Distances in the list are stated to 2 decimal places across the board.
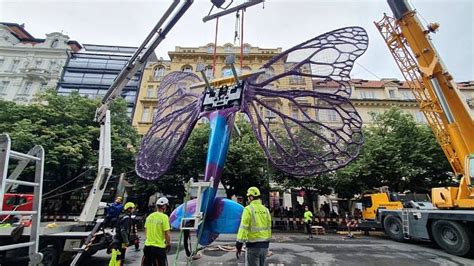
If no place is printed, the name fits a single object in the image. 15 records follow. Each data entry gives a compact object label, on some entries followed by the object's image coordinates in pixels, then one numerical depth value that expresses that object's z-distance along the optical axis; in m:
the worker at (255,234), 4.30
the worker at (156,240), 4.73
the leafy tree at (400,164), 16.41
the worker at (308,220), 13.59
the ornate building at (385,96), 28.89
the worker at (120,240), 5.43
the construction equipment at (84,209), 2.87
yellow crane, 8.85
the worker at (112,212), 6.30
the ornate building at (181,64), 27.73
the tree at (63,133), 14.27
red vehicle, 7.17
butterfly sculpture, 4.94
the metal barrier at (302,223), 18.09
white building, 28.58
